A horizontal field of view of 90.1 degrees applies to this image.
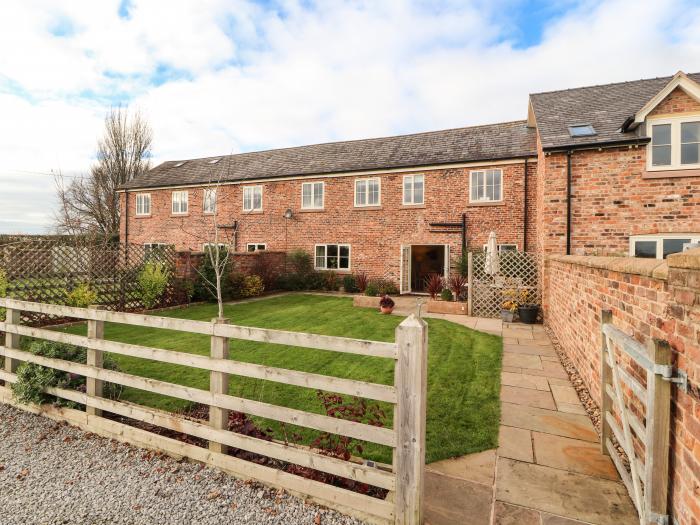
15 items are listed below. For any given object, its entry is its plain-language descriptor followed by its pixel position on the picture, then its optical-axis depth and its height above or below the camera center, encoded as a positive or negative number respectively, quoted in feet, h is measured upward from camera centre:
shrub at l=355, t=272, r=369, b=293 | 51.67 -3.65
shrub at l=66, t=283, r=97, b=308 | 29.40 -3.51
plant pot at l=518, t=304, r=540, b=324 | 32.14 -5.01
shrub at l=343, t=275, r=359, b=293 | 52.51 -4.13
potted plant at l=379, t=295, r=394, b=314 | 36.63 -4.97
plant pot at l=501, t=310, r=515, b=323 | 32.94 -5.42
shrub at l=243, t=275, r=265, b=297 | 46.74 -3.95
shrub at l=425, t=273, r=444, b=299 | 40.58 -3.38
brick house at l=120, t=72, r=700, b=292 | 31.96 +9.05
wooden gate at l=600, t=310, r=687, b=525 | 6.63 -3.60
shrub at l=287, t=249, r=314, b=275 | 56.85 -0.80
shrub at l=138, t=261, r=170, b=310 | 35.73 -2.83
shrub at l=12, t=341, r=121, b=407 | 13.37 -4.80
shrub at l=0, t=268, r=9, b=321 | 25.05 -2.06
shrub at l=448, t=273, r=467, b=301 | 38.81 -3.00
